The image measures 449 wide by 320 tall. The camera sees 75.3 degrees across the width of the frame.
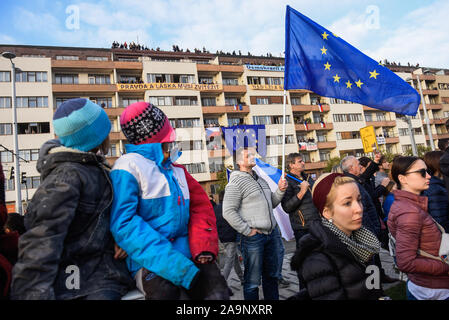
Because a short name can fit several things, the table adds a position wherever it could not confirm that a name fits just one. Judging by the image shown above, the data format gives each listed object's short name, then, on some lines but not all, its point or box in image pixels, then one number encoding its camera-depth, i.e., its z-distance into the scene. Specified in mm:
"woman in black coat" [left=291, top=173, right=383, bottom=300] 1920
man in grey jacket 3455
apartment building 34344
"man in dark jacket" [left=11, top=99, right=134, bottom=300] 1351
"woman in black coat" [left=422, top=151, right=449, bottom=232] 3387
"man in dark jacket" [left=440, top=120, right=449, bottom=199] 3496
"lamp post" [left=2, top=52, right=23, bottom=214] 18250
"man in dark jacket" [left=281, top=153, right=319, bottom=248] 4367
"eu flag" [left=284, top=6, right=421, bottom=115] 4344
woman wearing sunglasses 2400
